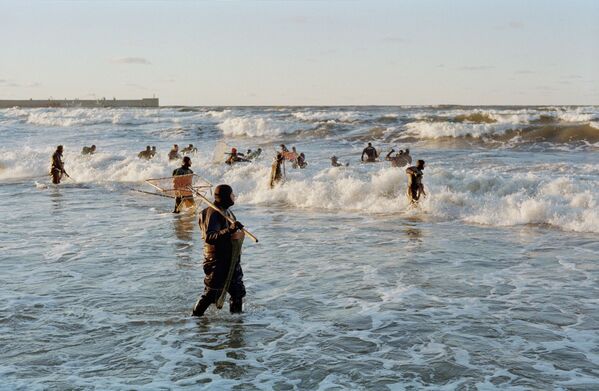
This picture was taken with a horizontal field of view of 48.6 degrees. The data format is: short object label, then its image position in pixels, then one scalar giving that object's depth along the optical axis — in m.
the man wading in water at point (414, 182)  17.76
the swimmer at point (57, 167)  25.47
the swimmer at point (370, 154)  29.78
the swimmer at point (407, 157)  27.00
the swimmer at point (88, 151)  33.84
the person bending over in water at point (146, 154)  32.31
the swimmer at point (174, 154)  31.06
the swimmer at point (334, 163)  27.55
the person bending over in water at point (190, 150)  33.67
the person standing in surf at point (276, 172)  22.38
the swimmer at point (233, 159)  27.73
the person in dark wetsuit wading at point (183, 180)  16.58
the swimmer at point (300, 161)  27.03
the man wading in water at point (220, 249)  7.78
